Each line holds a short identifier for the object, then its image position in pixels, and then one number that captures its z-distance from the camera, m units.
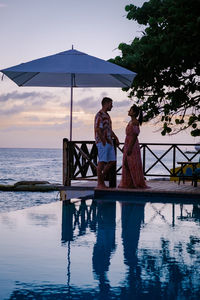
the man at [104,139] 10.70
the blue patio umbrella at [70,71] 11.27
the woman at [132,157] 11.47
